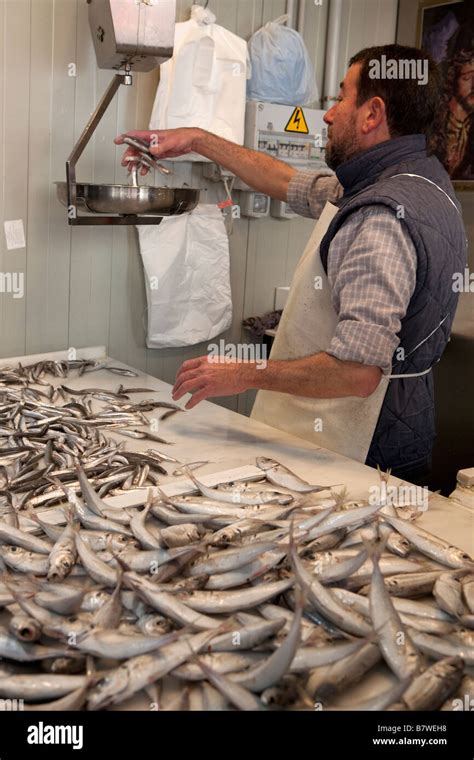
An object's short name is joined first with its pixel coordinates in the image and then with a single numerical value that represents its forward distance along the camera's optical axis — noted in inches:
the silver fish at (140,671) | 48.4
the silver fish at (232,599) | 57.5
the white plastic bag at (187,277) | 149.2
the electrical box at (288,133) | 150.1
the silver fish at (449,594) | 58.7
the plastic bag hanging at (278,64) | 149.7
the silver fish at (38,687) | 48.6
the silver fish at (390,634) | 51.9
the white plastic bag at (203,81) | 136.8
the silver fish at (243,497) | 78.4
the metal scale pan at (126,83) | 114.0
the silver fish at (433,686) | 48.9
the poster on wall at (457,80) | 162.7
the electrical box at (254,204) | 160.4
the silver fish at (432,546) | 66.9
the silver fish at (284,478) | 82.3
